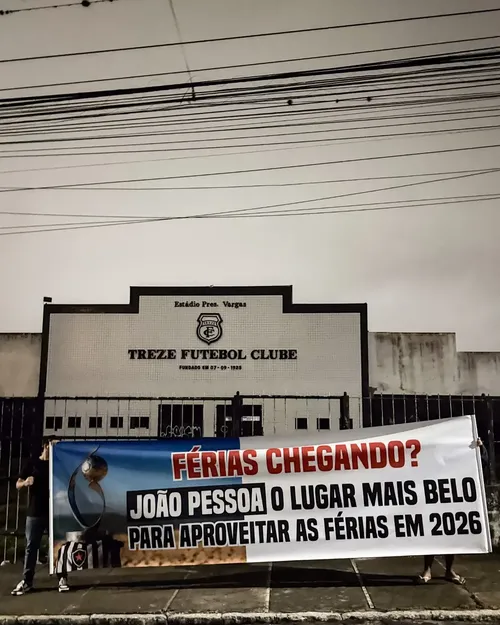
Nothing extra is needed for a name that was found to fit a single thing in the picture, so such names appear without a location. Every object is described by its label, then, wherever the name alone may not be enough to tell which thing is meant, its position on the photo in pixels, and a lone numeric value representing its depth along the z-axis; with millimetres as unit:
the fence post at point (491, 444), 8542
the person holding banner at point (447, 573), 6715
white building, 20672
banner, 6641
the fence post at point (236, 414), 8922
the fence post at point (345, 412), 9913
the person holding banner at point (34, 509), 6645
